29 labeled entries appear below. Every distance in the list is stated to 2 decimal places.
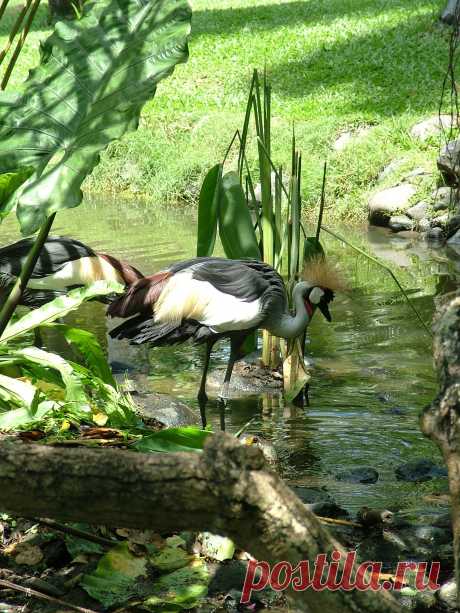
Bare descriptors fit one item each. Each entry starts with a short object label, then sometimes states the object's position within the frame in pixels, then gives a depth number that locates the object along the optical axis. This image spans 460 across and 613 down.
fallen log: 3.91
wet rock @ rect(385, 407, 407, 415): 11.07
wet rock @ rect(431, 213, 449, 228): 19.84
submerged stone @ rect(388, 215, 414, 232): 20.58
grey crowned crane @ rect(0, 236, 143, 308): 12.45
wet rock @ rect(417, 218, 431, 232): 20.22
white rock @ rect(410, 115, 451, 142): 23.01
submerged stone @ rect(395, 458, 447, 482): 9.02
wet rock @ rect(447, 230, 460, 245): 19.41
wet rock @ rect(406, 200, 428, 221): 20.44
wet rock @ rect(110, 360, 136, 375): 12.85
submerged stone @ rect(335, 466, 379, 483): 9.01
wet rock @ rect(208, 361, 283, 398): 12.30
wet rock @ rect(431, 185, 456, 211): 20.09
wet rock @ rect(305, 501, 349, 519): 7.70
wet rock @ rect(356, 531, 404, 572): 6.97
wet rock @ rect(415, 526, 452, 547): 7.21
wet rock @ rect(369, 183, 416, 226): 20.83
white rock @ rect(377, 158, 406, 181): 22.14
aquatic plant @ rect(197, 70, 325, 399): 11.29
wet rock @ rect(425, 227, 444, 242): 19.84
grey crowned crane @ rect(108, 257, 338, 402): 11.02
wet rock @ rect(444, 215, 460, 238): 19.25
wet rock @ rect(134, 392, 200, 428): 10.11
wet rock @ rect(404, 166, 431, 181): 21.34
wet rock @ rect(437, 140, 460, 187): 19.50
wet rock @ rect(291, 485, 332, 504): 8.32
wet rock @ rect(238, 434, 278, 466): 8.91
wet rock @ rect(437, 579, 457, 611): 6.07
